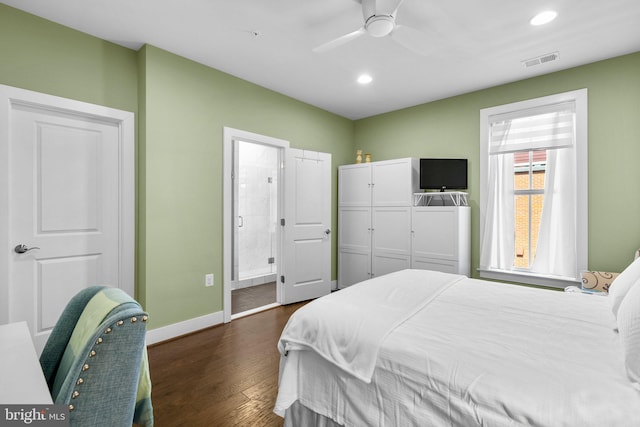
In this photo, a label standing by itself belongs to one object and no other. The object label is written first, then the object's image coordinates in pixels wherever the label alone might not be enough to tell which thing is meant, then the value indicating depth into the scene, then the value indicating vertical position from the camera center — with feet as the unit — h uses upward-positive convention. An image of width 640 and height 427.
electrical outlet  10.78 -2.33
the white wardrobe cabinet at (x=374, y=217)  13.53 -0.25
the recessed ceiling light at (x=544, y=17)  7.74 +4.93
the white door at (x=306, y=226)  13.38 -0.63
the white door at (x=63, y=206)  7.86 +0.18
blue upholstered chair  2.53 -1.31
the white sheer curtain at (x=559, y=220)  10.68 -0.29
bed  3.22 -1.82
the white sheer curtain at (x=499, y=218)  12.03 -0.24
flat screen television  12.91 +1.59
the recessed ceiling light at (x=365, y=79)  11.60 +5.05
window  10.57 +0.79
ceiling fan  6.98 +4.27
